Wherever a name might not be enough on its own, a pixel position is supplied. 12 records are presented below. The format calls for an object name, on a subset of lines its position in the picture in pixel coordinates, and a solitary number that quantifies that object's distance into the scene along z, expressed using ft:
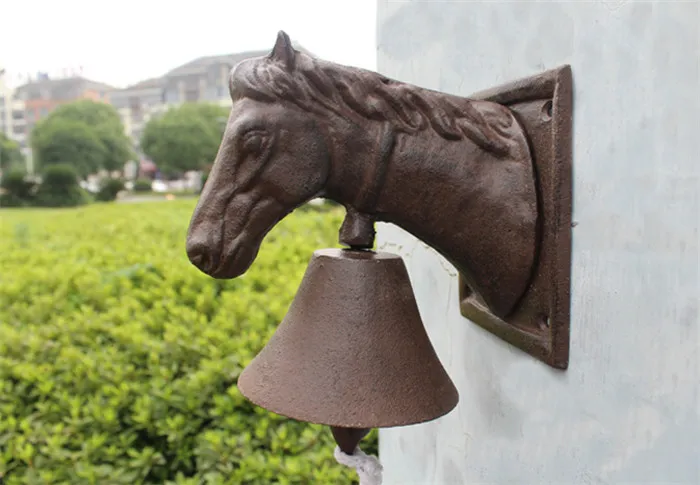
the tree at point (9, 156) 101.40
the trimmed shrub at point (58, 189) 74.64
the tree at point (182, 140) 102.78
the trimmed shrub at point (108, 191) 84.52
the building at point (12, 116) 164.25
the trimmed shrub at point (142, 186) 108.99
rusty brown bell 2.35
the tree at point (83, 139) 91.81
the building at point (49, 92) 160.45
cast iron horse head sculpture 2.29
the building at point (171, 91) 148.77
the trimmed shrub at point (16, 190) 73.20
